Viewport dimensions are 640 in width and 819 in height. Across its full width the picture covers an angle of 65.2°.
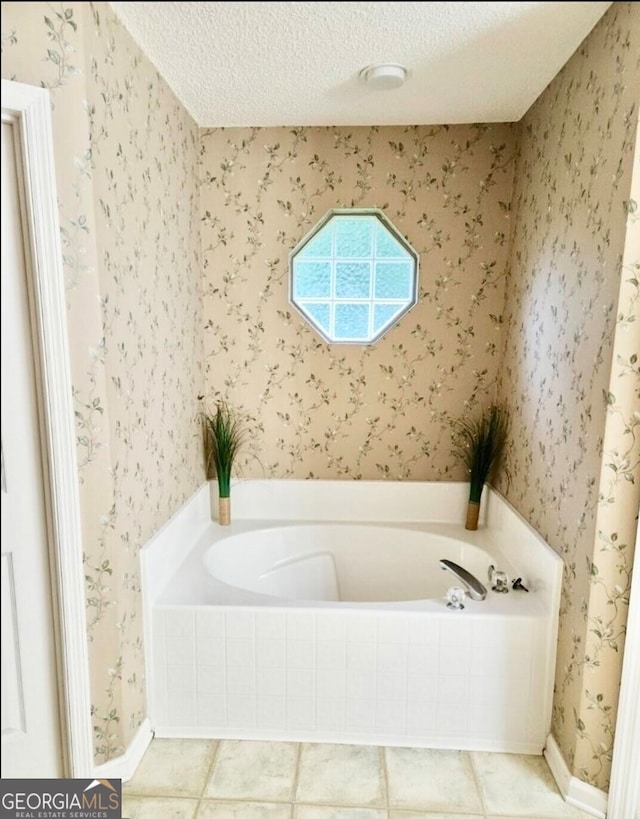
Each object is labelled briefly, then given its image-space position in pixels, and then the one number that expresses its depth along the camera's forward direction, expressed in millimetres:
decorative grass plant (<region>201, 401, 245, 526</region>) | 2330
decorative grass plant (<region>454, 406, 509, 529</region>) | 2289
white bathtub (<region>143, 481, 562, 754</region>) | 1669
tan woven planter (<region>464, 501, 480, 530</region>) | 2348
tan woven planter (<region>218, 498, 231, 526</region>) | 2377
